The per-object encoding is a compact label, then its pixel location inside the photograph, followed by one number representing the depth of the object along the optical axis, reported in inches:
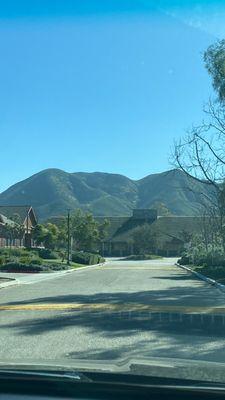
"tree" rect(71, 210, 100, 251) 3225.9
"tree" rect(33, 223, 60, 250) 3107.8
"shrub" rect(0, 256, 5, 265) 1745.7
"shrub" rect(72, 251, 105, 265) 2379.4
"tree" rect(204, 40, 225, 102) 1090.1
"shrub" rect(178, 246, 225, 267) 1620.6
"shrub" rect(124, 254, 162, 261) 3395.7
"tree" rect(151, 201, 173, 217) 5210.6
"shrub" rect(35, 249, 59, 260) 2539.4
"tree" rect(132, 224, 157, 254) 3806.6
